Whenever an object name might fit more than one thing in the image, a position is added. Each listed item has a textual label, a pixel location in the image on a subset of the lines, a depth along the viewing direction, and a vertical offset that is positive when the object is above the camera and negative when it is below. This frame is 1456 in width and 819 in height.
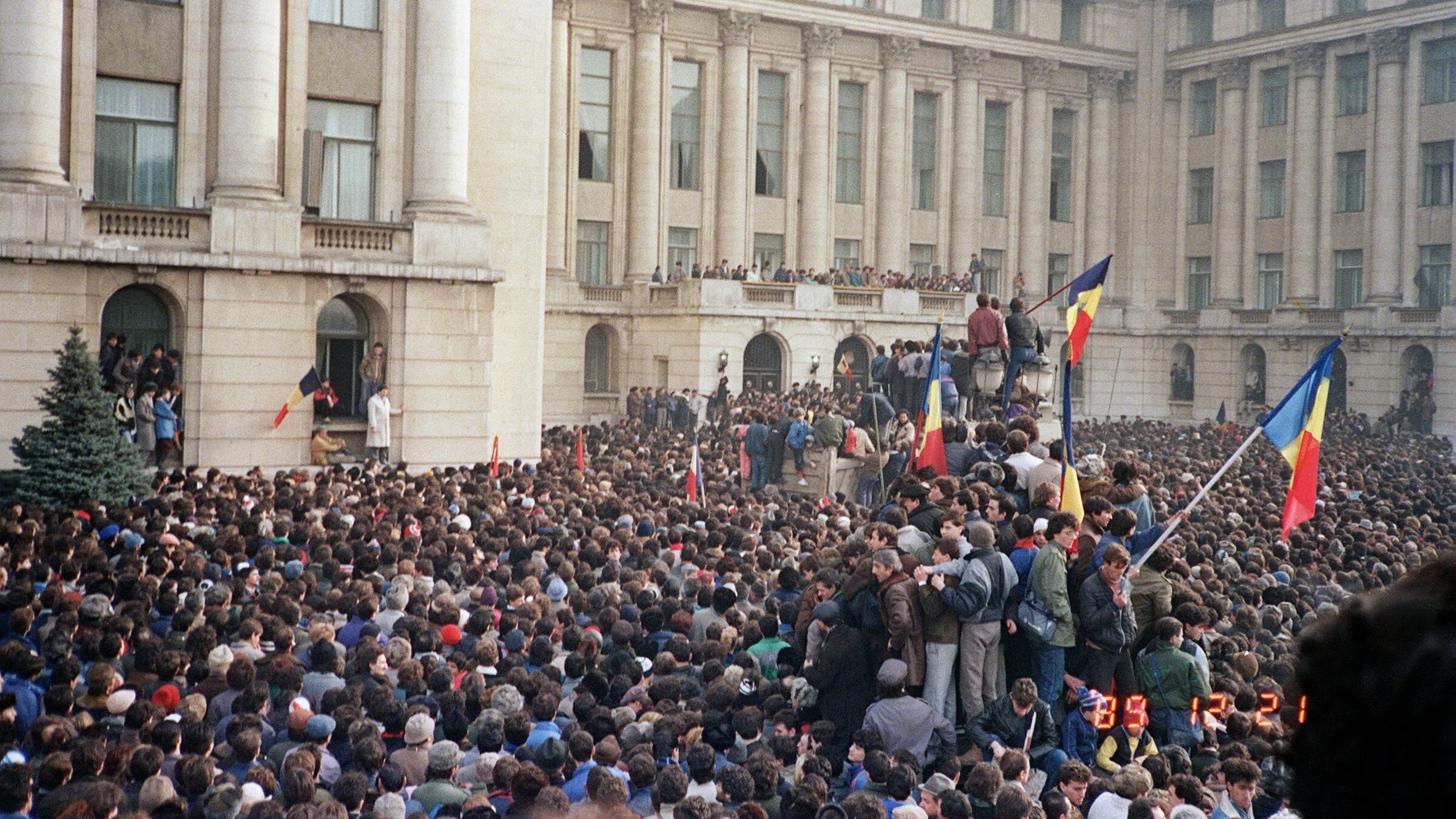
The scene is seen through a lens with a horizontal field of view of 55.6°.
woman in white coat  30.39 -1.16
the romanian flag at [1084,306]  17.17 +1.04
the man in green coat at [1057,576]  11.39 -1.57
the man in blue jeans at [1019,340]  22.28 +0.77
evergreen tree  21.41 -1.40
